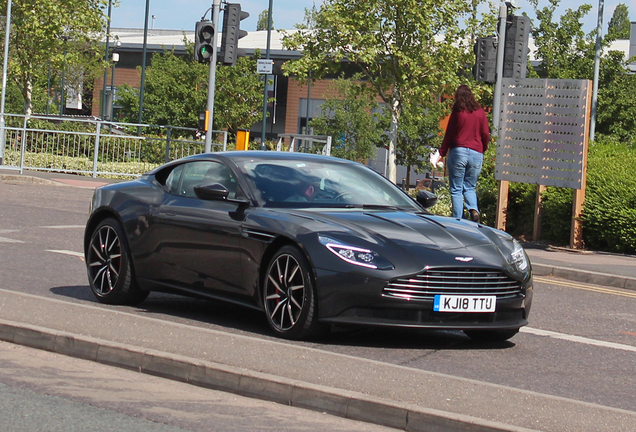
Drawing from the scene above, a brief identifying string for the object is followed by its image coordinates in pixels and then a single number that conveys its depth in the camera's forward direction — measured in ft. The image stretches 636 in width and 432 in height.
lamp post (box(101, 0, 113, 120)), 197.20
